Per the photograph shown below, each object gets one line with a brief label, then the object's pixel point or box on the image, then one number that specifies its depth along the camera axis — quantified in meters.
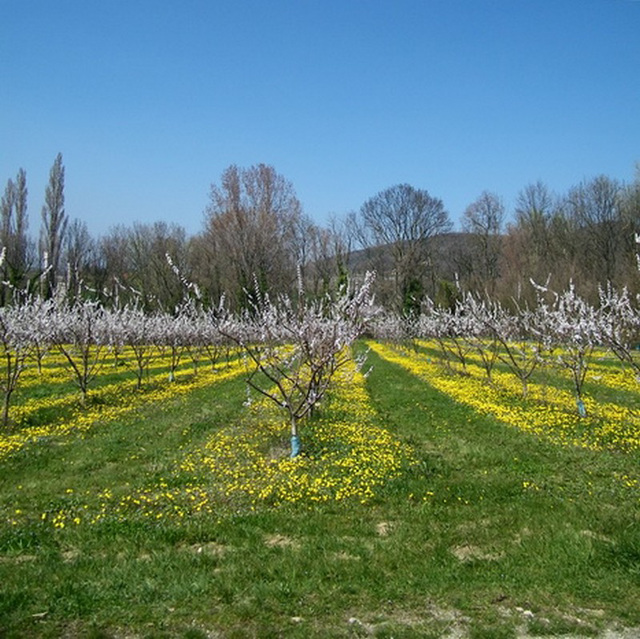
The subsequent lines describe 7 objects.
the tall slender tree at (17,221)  60.81
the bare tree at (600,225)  59.80
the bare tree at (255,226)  62.28
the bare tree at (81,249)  70.75
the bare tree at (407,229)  80.25
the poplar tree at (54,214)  56.75
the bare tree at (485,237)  87.56
